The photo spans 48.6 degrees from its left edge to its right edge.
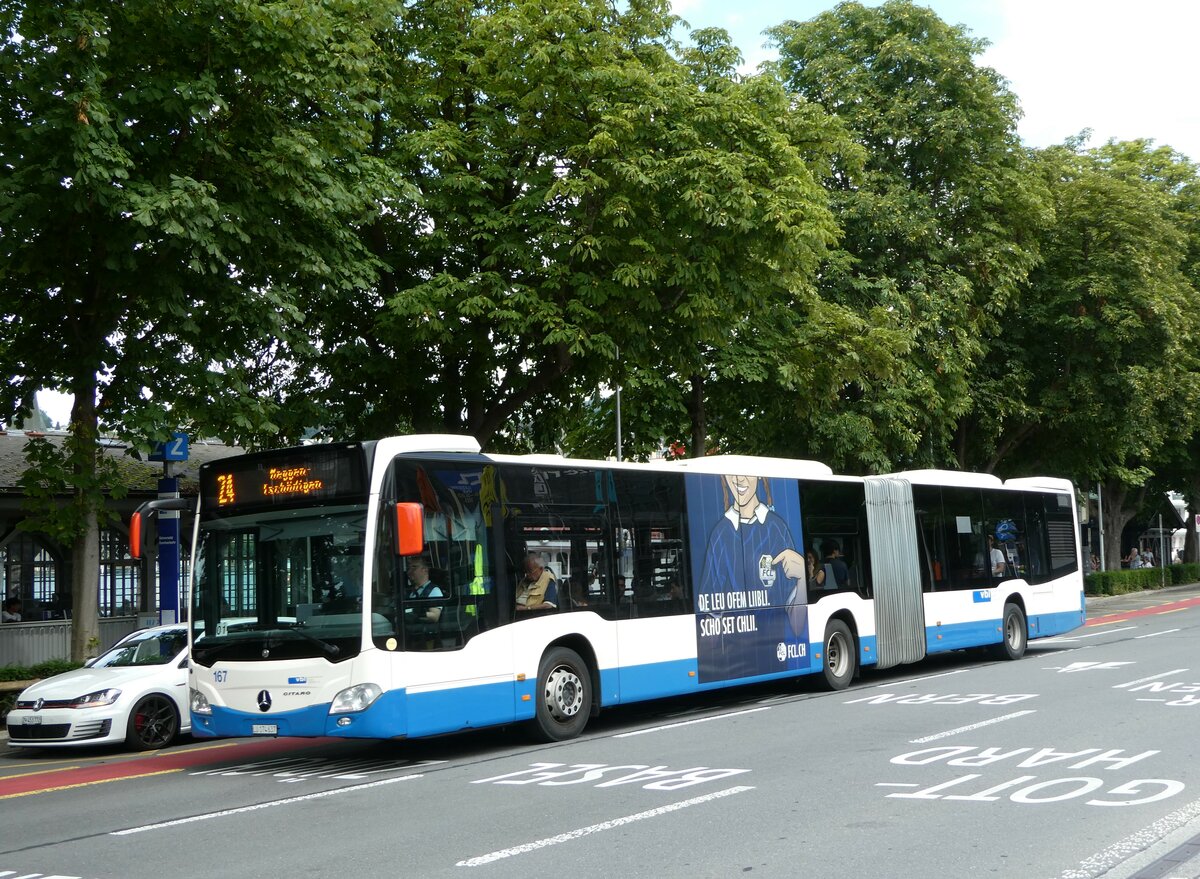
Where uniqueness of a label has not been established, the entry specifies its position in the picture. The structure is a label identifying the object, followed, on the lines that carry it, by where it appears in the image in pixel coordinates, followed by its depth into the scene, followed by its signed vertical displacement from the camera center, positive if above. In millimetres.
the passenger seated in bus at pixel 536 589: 13578 +90
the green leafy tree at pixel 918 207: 30719 +8962
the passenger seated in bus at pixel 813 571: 18328 +154
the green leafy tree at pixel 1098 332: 36562 +6489
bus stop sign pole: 19141 +1050
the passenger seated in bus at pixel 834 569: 18641 +169
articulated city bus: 12094 +121
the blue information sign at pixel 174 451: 17734 +2303
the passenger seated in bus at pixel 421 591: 12273 +119
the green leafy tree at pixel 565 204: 20359 +6095
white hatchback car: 14930 -907
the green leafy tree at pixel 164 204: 14812 +4828
